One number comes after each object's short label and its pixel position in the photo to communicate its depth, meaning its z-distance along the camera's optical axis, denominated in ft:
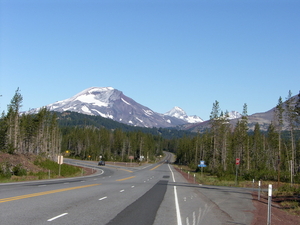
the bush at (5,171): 130.50
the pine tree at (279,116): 228.88
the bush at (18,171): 150.61
